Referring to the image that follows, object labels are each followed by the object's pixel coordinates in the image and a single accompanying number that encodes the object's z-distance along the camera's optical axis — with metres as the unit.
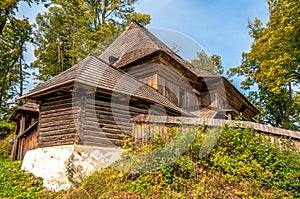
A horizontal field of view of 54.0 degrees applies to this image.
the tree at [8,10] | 17.42
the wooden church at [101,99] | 8.94
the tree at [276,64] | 17.25
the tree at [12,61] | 24.09
